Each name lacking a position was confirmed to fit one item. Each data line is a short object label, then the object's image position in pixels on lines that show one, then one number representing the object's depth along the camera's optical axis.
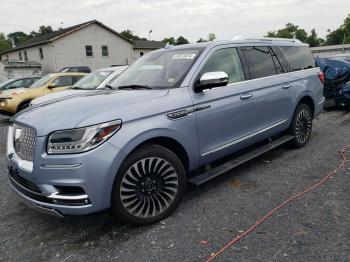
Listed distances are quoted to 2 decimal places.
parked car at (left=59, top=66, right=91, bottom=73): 21.21
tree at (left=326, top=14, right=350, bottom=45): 80.02
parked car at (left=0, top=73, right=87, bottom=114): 10.59
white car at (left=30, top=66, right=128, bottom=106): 8.40
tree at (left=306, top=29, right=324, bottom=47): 89.44
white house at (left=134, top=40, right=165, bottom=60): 41.19
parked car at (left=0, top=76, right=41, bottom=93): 13.66
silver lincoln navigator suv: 2.83
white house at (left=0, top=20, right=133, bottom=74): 32.33
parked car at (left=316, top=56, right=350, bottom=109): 9.09
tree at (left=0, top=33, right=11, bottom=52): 81.36
